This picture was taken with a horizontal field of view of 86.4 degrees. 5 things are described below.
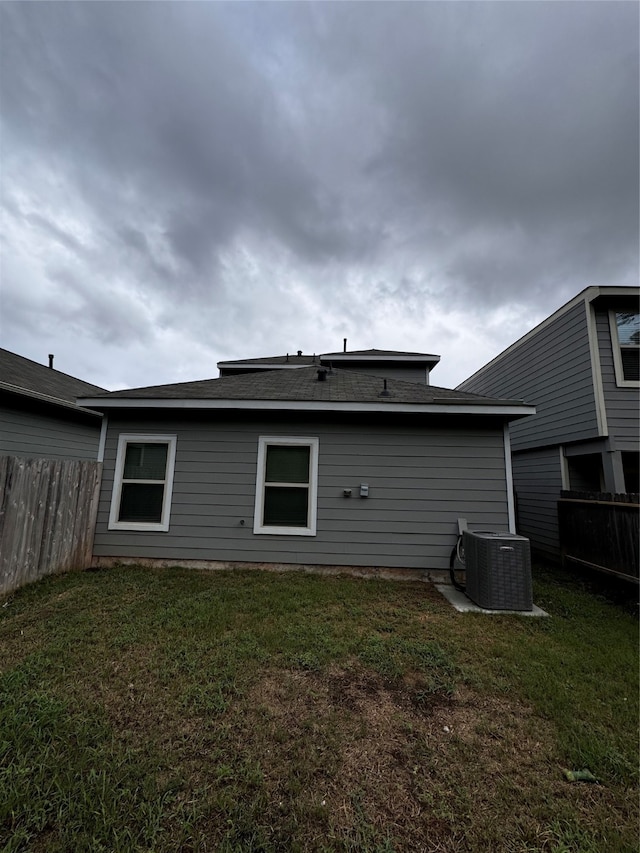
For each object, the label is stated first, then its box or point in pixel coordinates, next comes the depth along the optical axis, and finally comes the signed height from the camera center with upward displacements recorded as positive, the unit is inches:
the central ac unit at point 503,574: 156.0 -39.9
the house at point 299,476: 201.8 +3.0
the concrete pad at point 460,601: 154.8 -55.6
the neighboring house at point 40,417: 264.1 +50.6
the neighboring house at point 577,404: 241.8 +64.4
